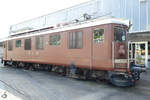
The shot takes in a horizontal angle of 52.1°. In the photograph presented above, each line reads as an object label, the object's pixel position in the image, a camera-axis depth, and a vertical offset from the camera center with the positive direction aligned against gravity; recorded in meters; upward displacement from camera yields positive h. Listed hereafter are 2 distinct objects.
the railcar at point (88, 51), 6.67 +0.09
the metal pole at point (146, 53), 13.52 -0.01
